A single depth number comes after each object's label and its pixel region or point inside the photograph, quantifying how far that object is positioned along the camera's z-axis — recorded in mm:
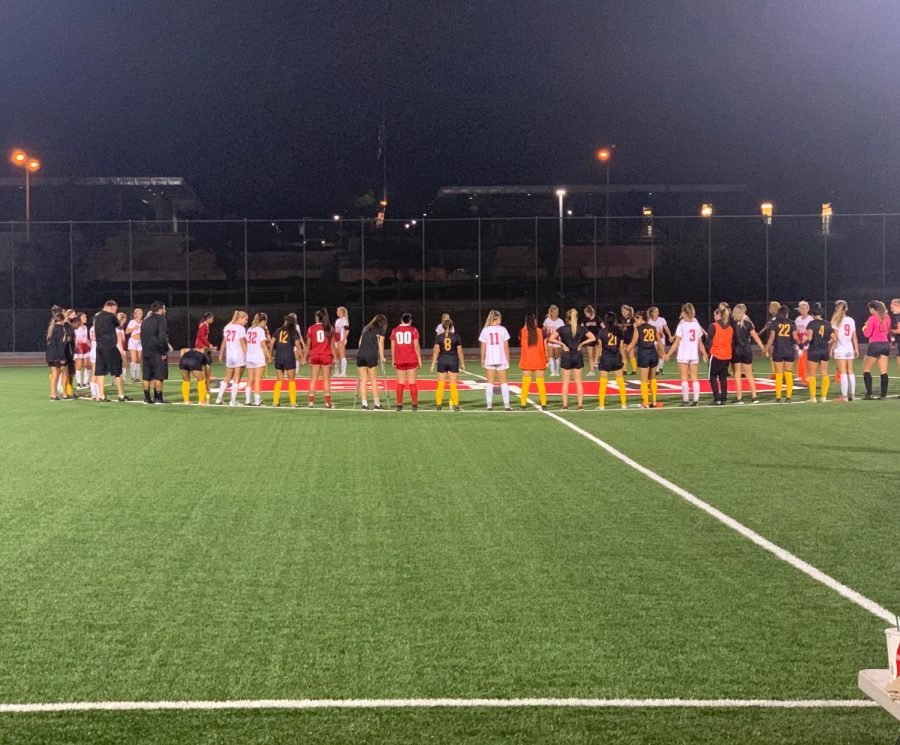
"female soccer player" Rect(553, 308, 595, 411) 18594
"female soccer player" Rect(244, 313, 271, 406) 19750
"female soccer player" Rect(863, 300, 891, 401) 19578
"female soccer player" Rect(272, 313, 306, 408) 20500
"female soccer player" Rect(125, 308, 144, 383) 23588
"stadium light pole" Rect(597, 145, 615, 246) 65500
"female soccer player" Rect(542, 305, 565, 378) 22500
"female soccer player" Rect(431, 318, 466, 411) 19250
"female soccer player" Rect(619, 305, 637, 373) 24062
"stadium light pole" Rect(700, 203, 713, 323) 46444
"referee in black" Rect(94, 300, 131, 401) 20844
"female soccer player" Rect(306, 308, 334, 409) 20109
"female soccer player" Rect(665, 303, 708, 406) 19625
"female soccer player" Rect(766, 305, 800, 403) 20203
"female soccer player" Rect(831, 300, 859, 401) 19672
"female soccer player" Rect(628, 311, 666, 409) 19797
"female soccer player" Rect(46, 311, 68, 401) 21516
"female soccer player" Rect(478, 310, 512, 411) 19188
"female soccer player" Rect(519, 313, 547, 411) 19234
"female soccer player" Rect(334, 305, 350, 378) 27516
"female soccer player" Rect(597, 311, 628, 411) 19453
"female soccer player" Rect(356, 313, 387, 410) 19500
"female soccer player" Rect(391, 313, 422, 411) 19266
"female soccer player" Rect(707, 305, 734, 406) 19766
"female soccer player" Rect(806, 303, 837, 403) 20281
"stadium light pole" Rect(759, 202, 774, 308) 71600
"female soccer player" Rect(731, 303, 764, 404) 19766
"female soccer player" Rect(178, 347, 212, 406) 20688
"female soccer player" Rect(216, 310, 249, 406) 19875
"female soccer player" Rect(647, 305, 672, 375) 23047
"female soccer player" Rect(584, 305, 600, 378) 25297
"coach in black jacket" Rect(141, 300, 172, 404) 20141
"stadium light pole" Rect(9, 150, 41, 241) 45500
